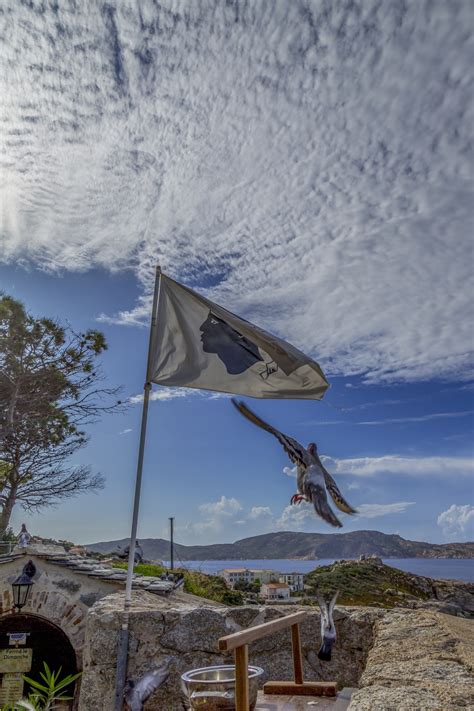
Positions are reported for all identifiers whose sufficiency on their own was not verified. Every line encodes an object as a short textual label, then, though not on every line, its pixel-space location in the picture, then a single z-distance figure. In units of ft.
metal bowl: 7.29
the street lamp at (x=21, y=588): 25.54
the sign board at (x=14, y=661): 26.09
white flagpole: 12.67
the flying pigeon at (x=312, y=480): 11.66
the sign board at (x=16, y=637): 25.80
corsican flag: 16.11
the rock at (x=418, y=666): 6.56
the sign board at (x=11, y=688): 25.61
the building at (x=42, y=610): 25.45
